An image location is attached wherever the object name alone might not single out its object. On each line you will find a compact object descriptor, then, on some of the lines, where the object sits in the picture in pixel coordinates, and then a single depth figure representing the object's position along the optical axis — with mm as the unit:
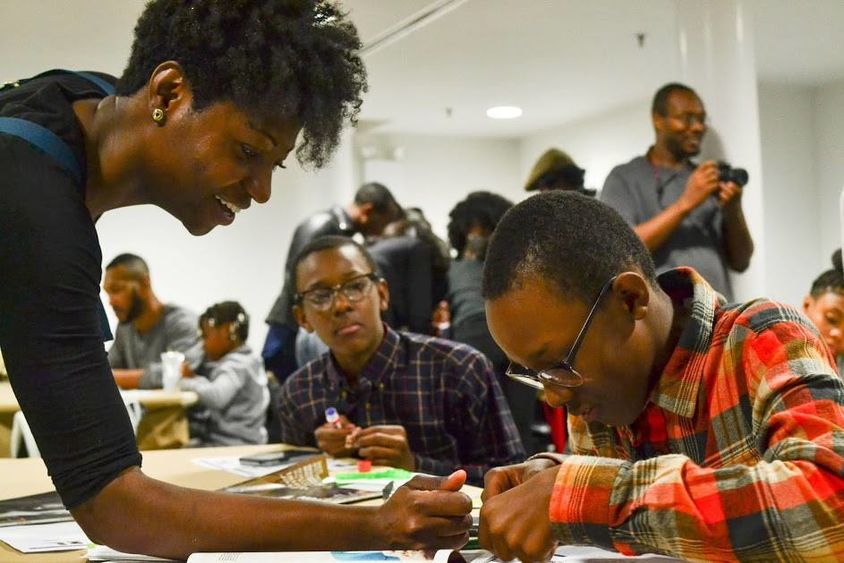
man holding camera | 2756
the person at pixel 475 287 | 2973
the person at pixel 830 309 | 2600
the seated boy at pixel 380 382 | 2166
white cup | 3941
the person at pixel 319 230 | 3836
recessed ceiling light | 6809
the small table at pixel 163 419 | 3631
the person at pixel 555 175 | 3373
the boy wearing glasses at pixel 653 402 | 882
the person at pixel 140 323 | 4324
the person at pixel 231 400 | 3822
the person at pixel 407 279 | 3471
